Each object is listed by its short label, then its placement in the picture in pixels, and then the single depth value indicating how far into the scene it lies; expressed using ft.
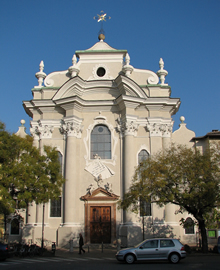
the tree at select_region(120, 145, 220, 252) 63.82
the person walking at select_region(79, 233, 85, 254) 71.20
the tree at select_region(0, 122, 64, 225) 65.57
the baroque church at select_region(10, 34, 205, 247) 85.71
